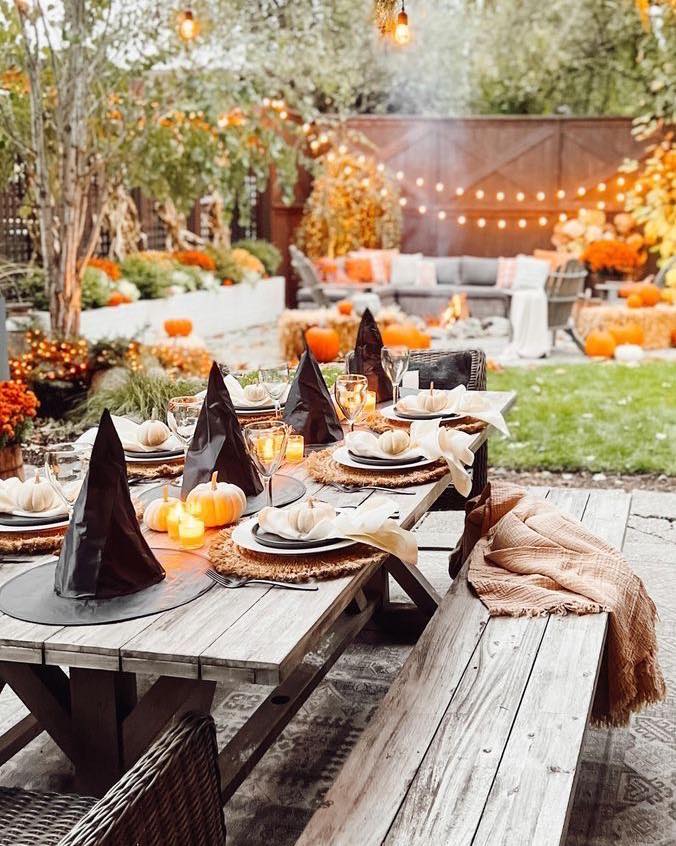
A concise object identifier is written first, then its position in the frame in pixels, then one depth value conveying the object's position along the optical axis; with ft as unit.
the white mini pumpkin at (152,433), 9.97
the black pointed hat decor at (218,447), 8.49
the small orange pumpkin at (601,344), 32.89
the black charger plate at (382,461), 9.45
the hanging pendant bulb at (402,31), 14.55
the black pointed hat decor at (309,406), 10.56
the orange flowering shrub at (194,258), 39.29
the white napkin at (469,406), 11.17
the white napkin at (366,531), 7.32
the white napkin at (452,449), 9.28
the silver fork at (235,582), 6.89
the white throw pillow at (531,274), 40.72
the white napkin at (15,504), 7.85
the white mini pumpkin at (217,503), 7.87
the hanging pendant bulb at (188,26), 21.68
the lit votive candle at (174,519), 7.80
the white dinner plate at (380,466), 9.38
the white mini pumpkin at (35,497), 7.88
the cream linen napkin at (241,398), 11.87
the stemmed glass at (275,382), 11.44
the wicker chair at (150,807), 4.48
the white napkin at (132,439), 9.90
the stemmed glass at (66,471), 7.31
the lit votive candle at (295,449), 10.04
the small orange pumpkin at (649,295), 35.45
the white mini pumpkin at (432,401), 11.56
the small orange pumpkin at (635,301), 34.73
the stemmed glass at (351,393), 10.14
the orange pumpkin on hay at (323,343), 29.58
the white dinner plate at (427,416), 11.34
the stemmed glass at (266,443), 7.79
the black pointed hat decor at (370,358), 12.57
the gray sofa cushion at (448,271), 43.65
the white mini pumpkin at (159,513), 7.95
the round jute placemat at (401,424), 11.13
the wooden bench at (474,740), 5.97
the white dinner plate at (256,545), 7.22
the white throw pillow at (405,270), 43.29
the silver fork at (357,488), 8.94
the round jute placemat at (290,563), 7.01
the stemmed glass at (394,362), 11.71
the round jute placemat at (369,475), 9.11
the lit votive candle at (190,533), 7.62
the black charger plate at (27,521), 7.72
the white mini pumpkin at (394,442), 9.57
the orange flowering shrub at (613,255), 41.34
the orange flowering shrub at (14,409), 15.71
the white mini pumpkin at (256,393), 11.95
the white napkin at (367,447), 9.57
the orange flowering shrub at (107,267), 33.32
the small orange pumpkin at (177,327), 31.73
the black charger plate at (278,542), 7.27
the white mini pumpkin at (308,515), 7.38
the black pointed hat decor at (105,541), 6.66
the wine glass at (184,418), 8.80
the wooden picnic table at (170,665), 5.96
